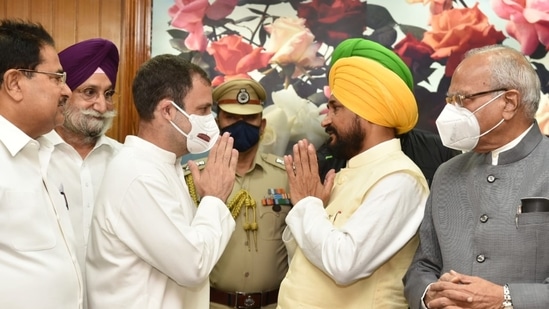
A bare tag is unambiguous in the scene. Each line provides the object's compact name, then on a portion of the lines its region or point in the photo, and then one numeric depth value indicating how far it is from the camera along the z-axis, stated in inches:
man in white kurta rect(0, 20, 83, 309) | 71.4
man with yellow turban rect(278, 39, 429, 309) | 88.6
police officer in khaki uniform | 112.3
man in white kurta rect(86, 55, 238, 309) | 81.7
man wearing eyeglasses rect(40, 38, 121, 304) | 103.8
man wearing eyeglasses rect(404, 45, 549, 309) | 75.9
